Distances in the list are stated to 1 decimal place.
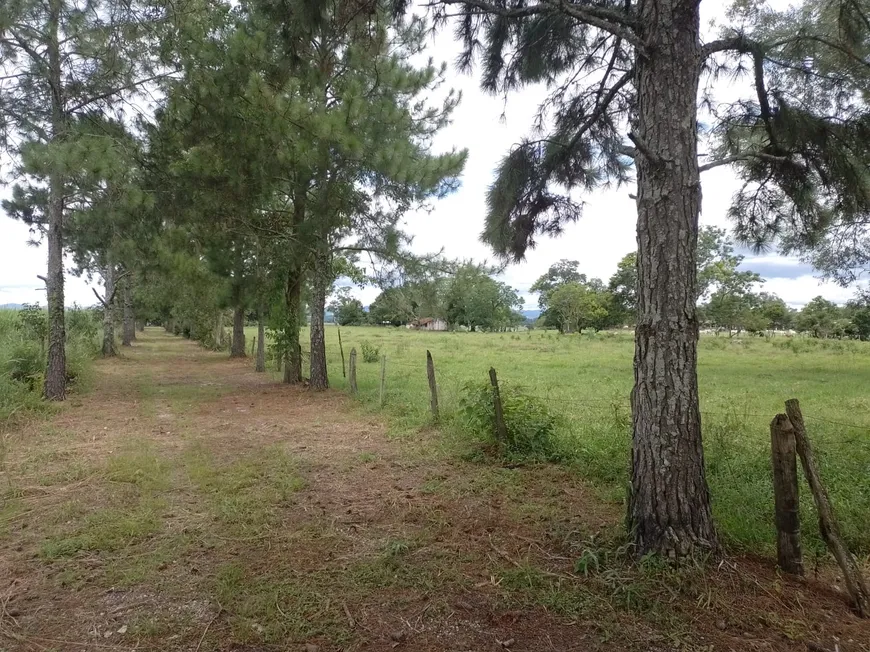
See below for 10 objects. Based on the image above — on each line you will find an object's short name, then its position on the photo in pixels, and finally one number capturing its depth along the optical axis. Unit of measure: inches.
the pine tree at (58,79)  286.8
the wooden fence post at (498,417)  243.6
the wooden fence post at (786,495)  122.3
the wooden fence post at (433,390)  304.5
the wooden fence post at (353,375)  428.8
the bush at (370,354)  758.8
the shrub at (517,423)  236.1
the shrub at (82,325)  701.2
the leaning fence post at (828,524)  112.7
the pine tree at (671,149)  125.3
